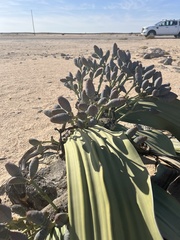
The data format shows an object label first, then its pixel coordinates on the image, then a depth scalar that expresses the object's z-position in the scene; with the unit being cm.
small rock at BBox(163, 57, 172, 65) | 292
